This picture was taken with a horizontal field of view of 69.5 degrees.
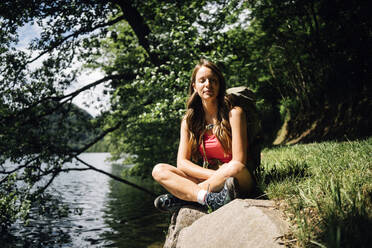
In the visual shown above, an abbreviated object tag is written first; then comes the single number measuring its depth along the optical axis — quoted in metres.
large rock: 2.12
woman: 3.06
